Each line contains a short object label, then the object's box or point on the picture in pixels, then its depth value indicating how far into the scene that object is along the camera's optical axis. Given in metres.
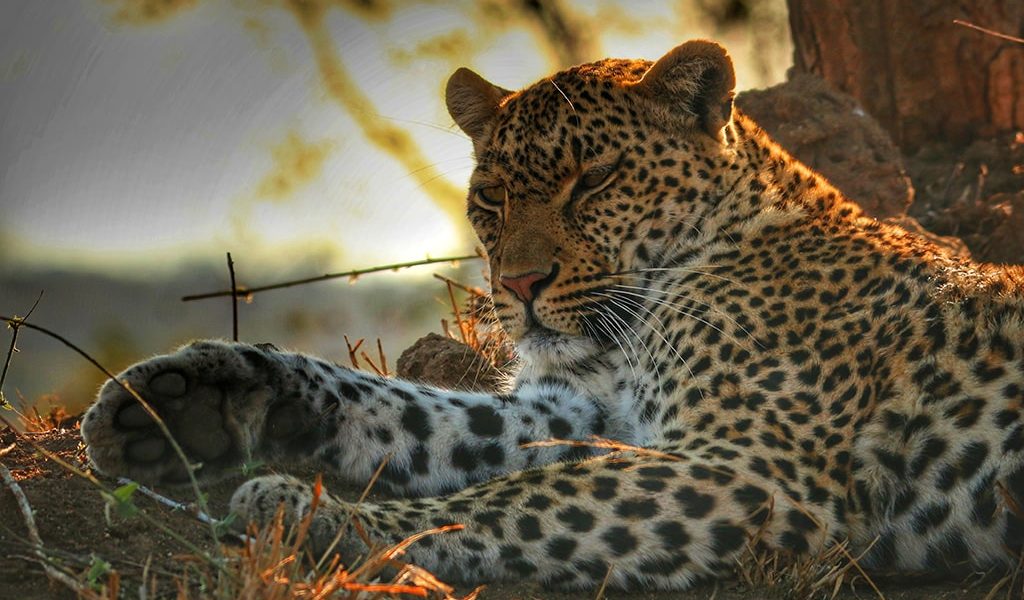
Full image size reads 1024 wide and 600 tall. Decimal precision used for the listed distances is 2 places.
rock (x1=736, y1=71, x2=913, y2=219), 16.78
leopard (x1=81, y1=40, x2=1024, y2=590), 8.97
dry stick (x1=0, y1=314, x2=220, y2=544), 6.82
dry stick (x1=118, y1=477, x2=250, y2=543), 8.28
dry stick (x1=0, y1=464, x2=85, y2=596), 6.80
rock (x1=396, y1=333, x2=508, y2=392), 13.96
